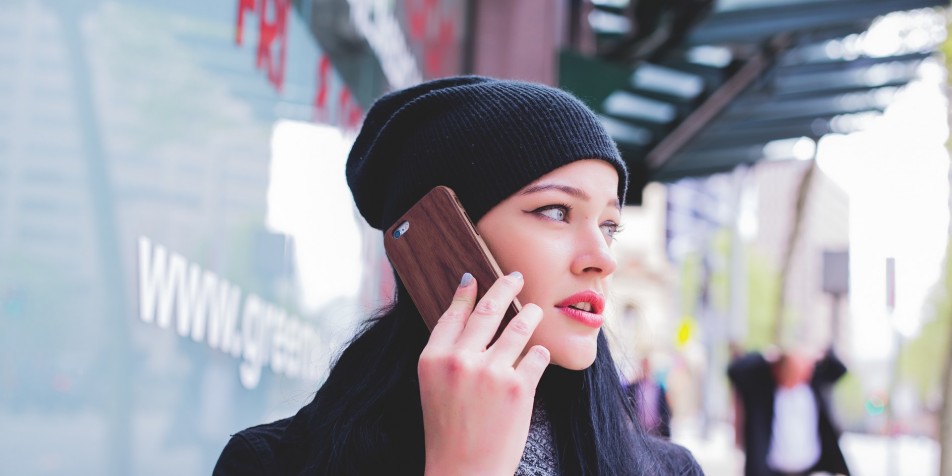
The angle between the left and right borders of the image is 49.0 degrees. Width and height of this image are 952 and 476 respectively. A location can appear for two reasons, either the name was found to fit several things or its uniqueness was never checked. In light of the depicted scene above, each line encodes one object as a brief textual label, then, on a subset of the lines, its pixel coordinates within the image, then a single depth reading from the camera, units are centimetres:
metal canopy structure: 782
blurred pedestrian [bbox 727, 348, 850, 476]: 656
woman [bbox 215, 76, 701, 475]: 151
